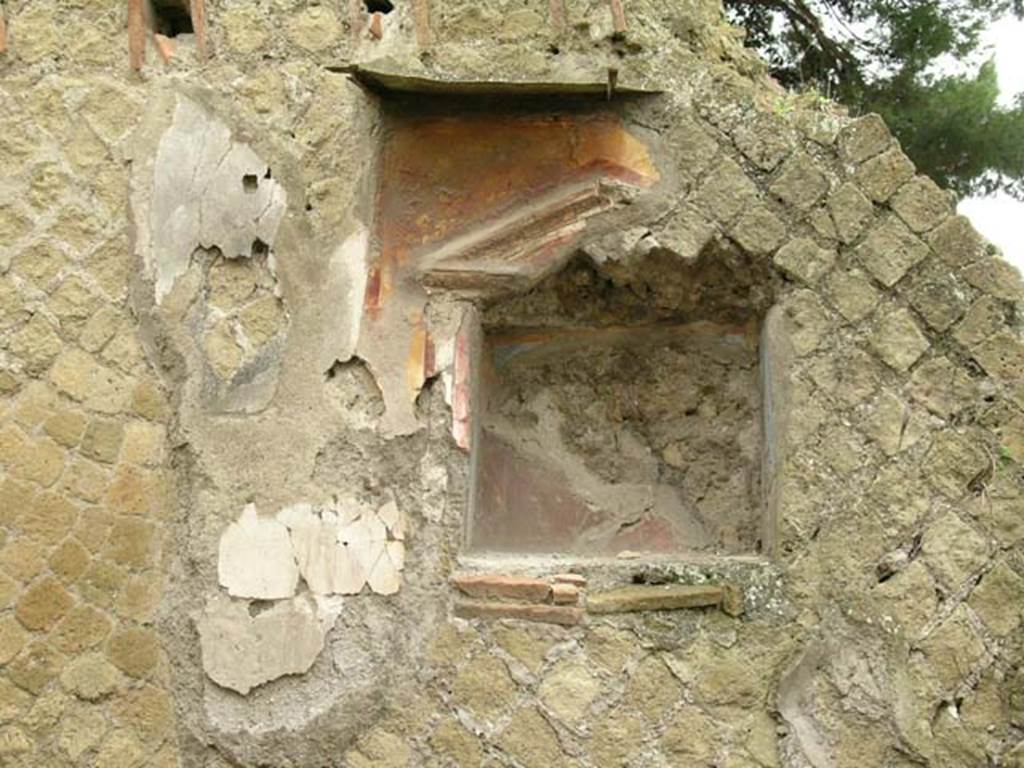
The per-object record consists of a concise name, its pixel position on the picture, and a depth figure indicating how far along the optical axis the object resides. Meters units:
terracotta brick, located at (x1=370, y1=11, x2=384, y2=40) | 3.25
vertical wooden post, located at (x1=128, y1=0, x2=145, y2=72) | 3.22
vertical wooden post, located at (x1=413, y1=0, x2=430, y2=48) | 3.21
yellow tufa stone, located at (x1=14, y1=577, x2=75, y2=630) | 3.02
